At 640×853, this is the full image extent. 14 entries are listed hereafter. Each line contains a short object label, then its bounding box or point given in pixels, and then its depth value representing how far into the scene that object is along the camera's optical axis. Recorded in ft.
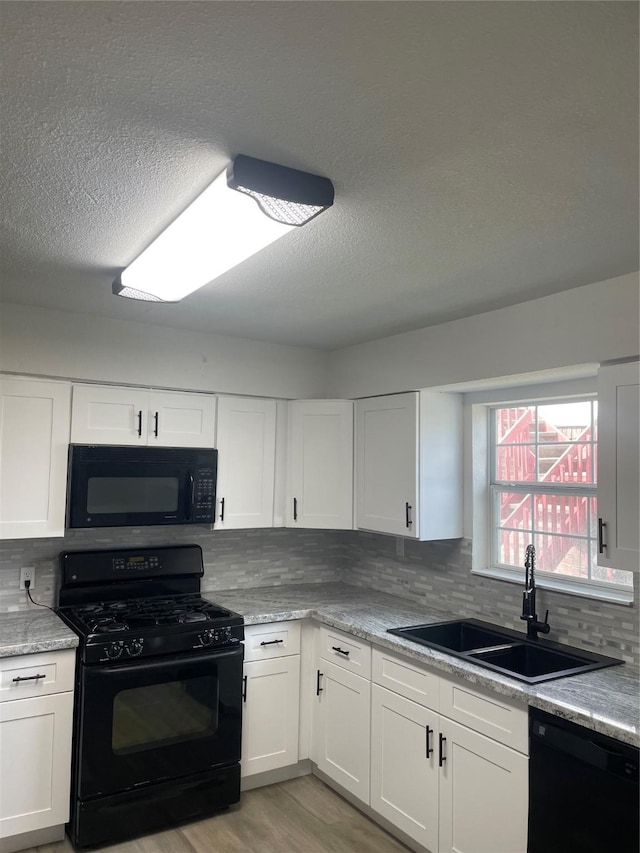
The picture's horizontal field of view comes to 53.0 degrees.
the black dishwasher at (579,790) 6.25
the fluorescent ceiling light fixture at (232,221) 5.16
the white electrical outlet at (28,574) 10.68
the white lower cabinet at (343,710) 9.93
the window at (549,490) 9.68
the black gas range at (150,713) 9.00
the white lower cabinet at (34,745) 8.67
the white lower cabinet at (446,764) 7.48
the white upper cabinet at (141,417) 10.58
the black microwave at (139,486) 10.41
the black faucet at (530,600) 9.32
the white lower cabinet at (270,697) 10.57
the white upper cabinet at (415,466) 10.98
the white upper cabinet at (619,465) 7.35
